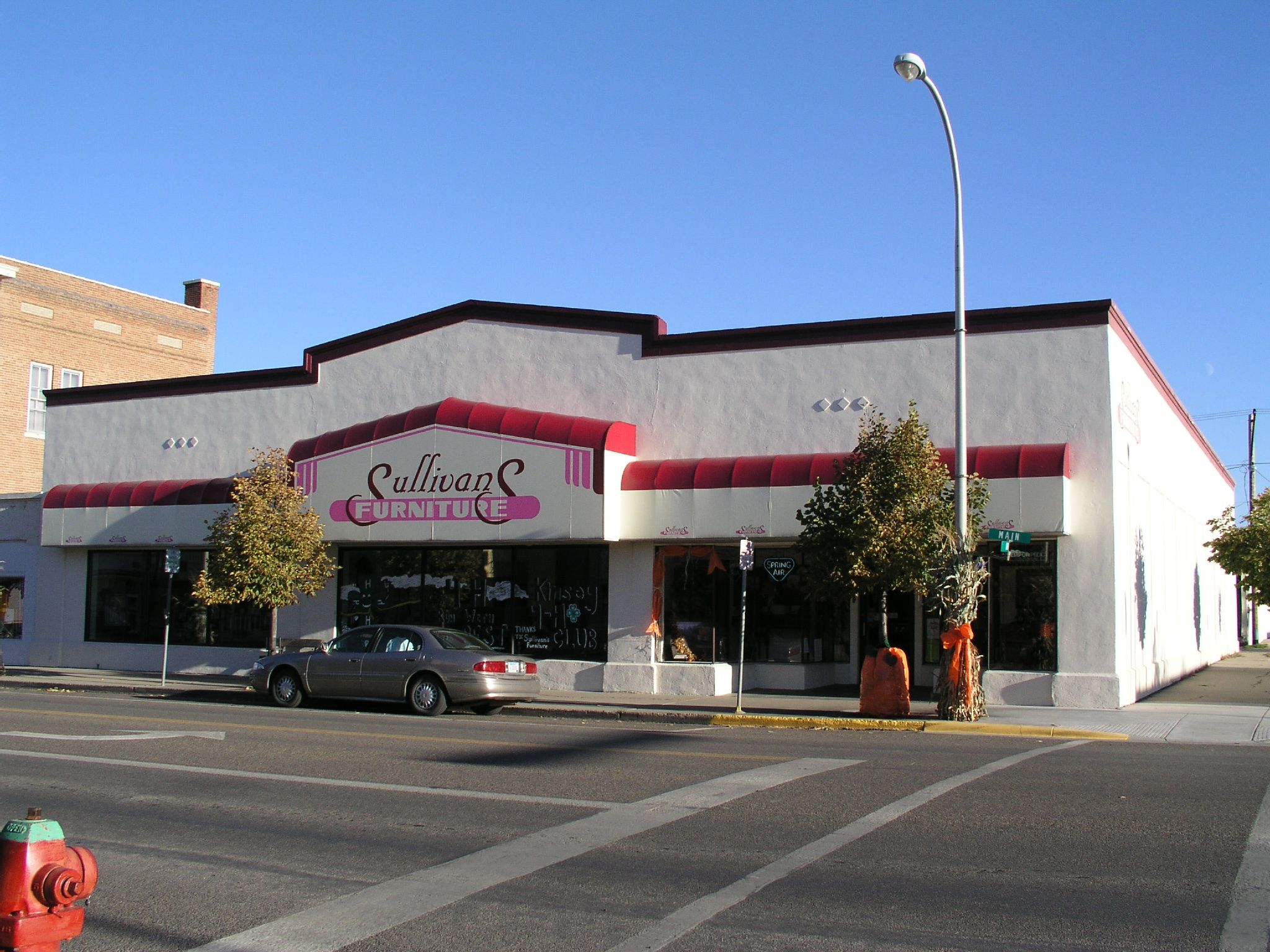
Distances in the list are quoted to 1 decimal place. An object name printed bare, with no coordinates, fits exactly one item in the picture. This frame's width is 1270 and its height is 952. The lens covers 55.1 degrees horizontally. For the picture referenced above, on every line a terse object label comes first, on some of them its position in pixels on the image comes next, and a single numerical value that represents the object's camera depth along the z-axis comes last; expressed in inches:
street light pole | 679.7
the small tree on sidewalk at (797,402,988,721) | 700.0
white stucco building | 766.5
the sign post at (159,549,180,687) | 917.8
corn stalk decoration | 676.7
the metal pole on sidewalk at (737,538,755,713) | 722.8
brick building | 1454.2
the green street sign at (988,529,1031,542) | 724.0
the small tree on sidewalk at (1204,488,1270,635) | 1092.5
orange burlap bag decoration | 693.3
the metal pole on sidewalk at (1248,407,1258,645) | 1918.1
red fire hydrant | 169.5
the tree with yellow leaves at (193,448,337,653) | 892.6
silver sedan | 713.6
